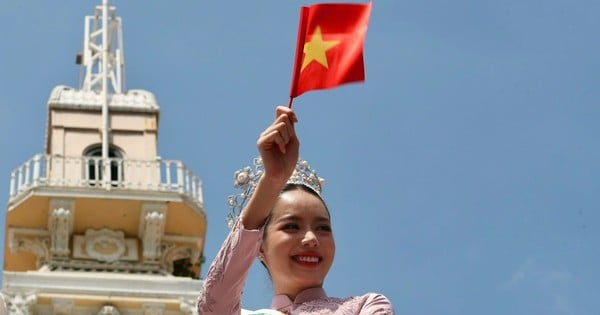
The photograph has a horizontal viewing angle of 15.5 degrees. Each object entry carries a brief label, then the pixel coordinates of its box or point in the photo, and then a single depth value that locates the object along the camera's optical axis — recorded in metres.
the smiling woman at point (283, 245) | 7.47
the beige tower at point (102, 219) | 31.97
